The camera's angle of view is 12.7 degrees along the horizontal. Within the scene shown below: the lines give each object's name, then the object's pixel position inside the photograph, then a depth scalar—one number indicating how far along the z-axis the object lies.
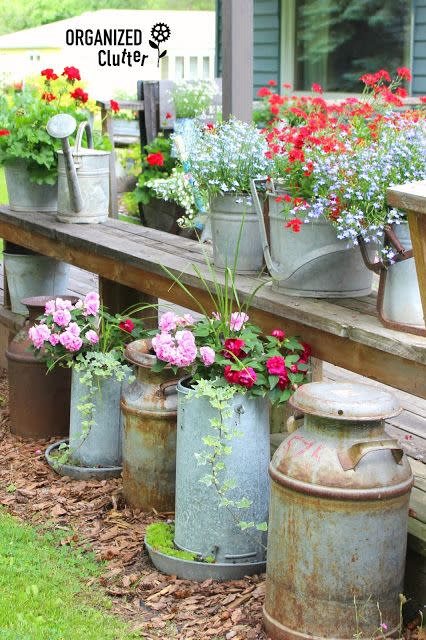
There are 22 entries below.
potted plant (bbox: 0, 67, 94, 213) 9.27
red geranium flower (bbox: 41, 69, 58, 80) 9.38
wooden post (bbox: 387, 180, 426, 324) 4.31
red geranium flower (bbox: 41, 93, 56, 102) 9.38
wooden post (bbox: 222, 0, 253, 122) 8.43
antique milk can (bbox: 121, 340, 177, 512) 6.83
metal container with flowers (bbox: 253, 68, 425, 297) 5.41
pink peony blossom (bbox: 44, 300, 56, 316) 7.87
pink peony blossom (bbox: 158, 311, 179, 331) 6.50
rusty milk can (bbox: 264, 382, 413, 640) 5.04
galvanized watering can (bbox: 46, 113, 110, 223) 8.77
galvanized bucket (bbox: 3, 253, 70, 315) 10.16
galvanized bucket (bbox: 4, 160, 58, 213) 9.60
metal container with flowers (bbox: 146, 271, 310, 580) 5.93
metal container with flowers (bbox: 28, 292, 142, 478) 7.66
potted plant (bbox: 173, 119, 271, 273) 6.55
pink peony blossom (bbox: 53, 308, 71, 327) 7.72
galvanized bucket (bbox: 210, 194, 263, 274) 6.62
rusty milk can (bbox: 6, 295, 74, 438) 8.75
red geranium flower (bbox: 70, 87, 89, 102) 9.51
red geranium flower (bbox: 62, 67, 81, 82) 9.46
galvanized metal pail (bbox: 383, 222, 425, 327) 5.29
